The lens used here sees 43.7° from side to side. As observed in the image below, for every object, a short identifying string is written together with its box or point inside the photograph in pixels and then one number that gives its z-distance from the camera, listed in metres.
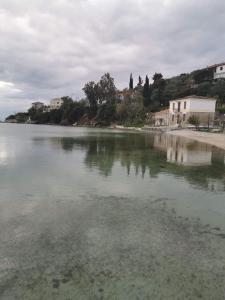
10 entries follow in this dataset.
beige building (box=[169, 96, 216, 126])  64.12
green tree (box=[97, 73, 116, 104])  114.19
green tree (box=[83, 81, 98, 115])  116.44
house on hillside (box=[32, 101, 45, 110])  176.30
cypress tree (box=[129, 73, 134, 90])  121.28
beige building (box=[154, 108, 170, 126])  75.79
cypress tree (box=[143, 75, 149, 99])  96.38
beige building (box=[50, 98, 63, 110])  188.62
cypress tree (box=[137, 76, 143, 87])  114.28
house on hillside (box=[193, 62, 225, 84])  90.81
